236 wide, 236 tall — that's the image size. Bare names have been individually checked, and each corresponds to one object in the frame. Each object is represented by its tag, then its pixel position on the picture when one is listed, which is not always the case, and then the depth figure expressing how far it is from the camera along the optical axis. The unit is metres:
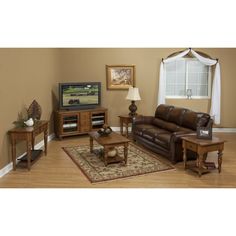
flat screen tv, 6.91
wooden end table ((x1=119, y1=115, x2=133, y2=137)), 7.14
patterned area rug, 4.44
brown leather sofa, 5.00
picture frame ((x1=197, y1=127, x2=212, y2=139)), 4.54
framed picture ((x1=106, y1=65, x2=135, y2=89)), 7.76
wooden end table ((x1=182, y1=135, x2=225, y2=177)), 4.29
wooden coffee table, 4.66
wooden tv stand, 6.77
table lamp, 7.16
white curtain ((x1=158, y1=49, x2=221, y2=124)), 7.55
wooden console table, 4.51
